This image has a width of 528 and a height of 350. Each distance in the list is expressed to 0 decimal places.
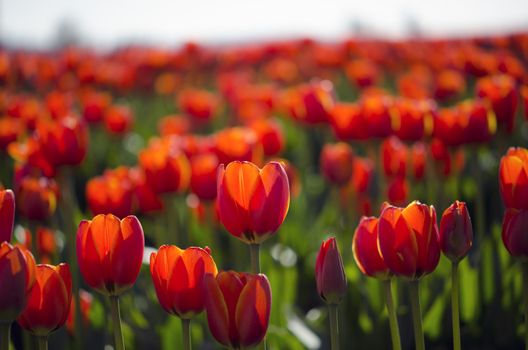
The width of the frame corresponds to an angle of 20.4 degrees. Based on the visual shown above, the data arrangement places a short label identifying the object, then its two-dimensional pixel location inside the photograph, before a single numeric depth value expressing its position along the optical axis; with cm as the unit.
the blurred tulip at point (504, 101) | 167
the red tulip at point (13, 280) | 109
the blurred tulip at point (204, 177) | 165
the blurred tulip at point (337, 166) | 187
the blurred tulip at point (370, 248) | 120
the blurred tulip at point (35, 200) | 149
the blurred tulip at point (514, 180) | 123
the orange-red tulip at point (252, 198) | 119
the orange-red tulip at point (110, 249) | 117
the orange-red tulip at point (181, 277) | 115
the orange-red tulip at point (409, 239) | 117
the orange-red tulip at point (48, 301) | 115
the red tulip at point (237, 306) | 112
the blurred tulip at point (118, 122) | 355
